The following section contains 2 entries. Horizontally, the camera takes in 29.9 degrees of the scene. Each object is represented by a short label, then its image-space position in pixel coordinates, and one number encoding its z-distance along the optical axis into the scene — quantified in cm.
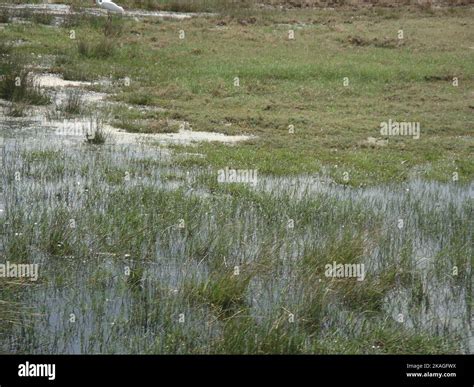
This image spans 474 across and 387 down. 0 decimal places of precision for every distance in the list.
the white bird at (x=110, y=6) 3125
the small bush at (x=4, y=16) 2788
